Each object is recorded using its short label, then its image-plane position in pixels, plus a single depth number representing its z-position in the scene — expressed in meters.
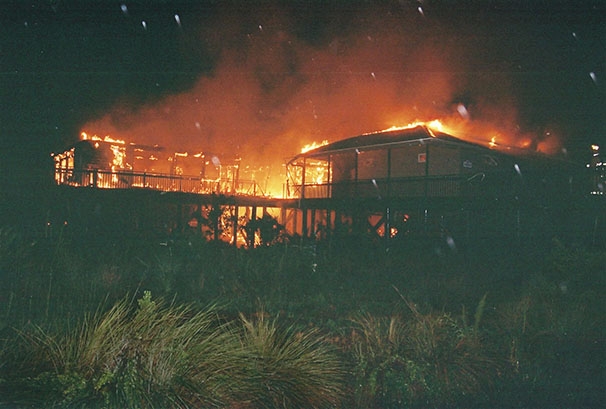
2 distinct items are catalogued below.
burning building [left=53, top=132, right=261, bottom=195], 26.11
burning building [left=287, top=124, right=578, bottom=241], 18.94
